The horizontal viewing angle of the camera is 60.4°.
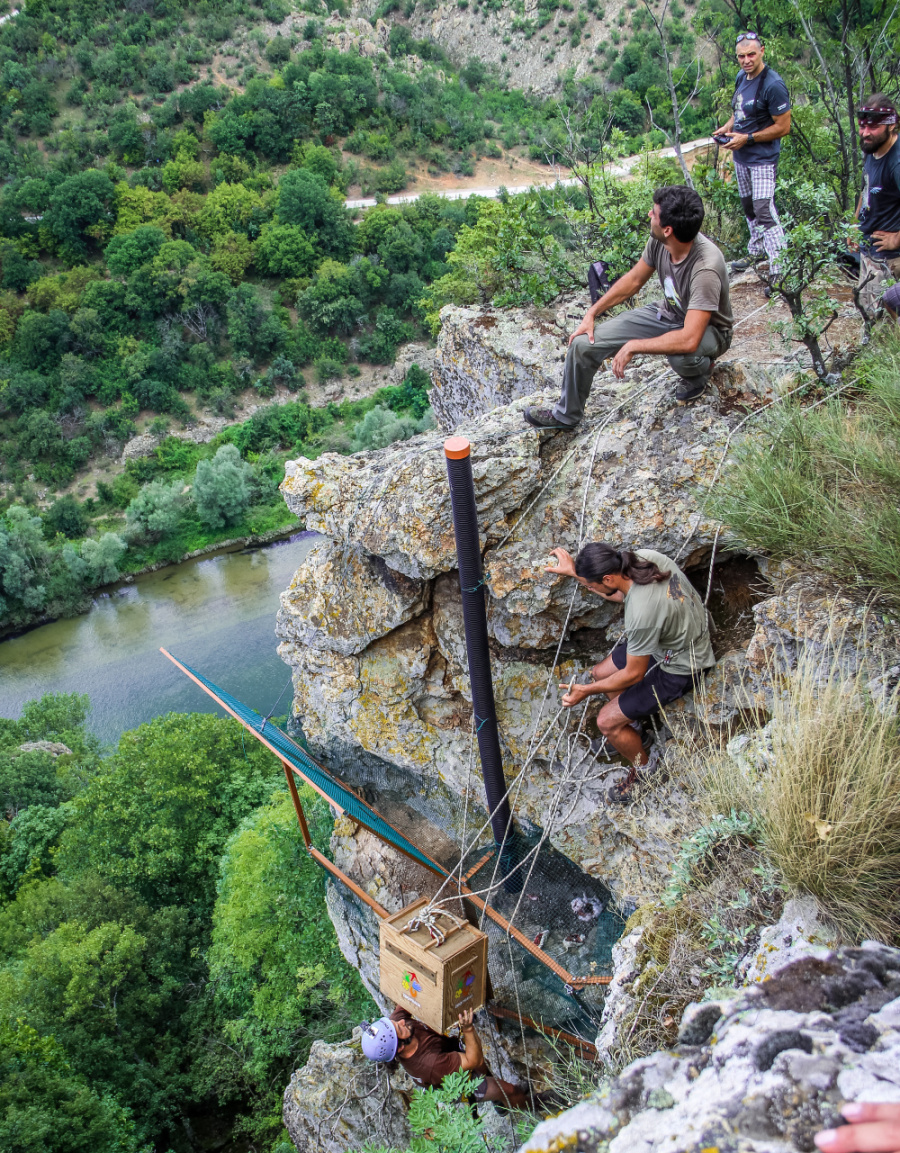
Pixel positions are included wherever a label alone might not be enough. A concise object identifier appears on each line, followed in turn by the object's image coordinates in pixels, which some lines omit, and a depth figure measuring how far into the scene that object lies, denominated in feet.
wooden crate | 15.75
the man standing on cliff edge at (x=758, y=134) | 20.47
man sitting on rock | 15.12
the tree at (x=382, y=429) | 118.11
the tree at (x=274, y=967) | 45.98
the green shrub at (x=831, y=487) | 12.94
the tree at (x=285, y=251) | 157.79
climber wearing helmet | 16.39
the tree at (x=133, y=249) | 153.79
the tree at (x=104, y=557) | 110.32
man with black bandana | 17.76
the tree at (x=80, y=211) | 161.27
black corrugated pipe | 15.06
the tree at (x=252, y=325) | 149.69
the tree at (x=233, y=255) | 156.15
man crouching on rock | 14.43
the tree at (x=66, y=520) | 124.47
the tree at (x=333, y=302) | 152.05
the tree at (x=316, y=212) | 161.17
